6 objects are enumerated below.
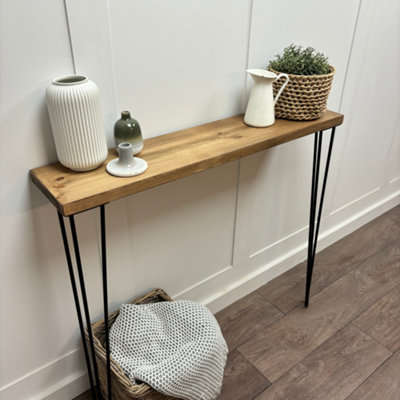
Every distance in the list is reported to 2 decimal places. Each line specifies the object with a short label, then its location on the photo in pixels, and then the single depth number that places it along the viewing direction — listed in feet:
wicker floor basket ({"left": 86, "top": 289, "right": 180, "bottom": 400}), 3.86
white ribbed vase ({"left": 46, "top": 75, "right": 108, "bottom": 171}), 3.05
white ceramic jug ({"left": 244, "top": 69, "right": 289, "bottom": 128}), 4.17
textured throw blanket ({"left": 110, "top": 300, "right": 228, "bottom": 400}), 4.00
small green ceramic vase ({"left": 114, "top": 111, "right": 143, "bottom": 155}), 3.51
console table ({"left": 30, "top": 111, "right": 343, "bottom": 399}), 3.09
